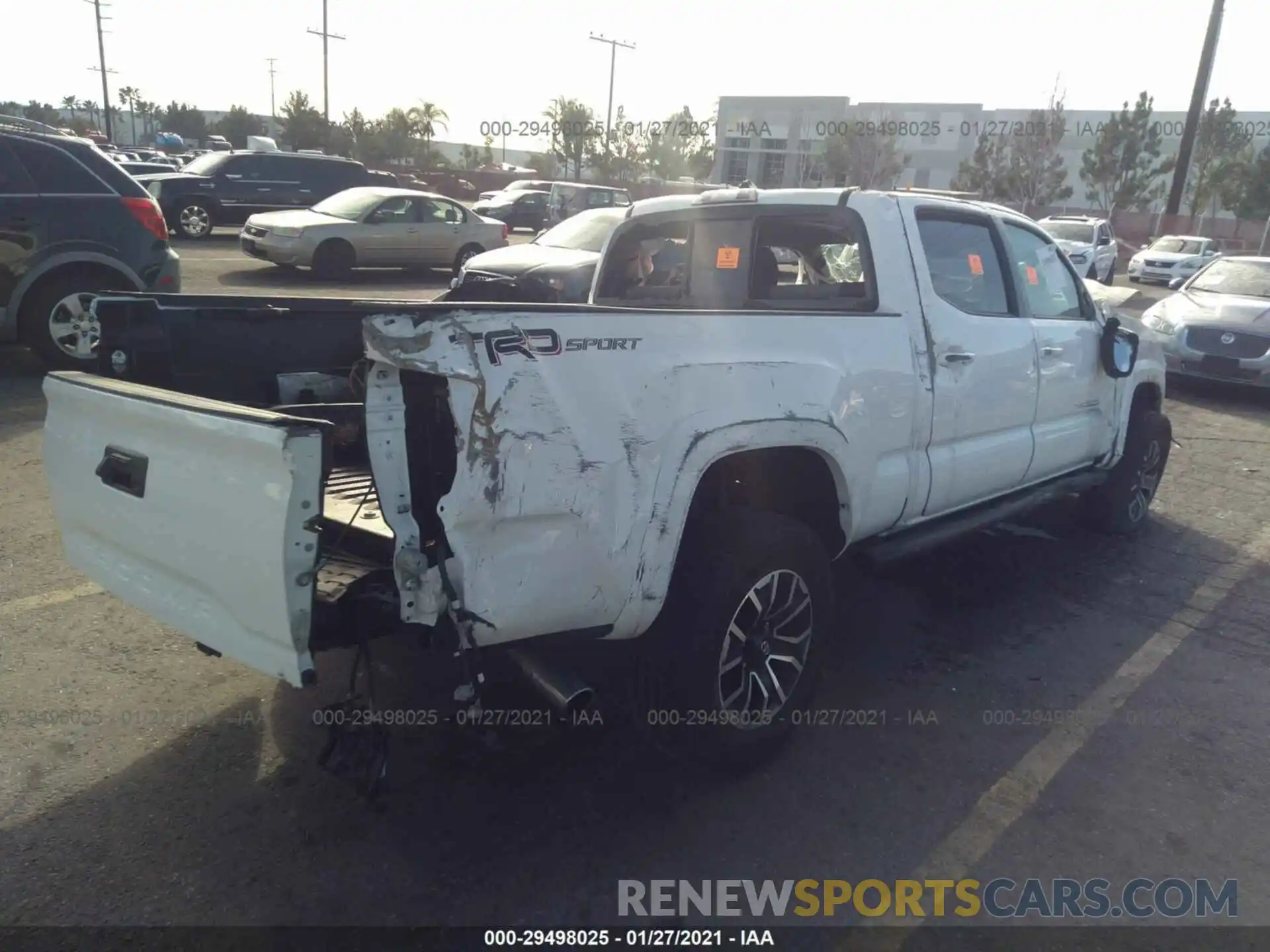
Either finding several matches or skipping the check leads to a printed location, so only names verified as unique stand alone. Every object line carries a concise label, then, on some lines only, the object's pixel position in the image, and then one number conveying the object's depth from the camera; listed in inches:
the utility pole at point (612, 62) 2071.9
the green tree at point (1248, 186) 1669.5
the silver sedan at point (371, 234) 589.9
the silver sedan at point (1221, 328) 409.7
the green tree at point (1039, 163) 1841.8
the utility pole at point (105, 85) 2198.6
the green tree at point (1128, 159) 1871.3
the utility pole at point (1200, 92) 898.1
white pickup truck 92.9
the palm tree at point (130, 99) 3250.5
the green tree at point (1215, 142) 1896.5
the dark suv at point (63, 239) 293.6
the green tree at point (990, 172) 1907.0
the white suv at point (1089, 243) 869.8
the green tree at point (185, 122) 2812.5
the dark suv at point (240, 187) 741.3
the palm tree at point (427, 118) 2171.5
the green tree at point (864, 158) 1836.9
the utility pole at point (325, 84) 1839.3
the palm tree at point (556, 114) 2303.2
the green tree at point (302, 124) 1915.6
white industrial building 2281.0
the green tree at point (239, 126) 2385.6
